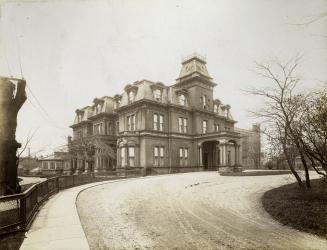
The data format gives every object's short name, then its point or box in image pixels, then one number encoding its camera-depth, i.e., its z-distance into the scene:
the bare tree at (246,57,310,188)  15.16
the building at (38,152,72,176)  53.44
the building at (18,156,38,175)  86.48
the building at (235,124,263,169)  56.90
